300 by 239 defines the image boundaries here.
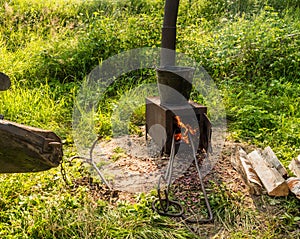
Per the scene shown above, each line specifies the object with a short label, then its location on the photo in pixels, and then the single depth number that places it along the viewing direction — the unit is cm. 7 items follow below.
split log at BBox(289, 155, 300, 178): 367
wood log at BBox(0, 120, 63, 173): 182
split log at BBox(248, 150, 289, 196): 334
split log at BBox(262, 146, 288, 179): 366
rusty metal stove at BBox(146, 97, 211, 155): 386
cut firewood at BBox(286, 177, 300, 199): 332
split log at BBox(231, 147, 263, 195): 344
